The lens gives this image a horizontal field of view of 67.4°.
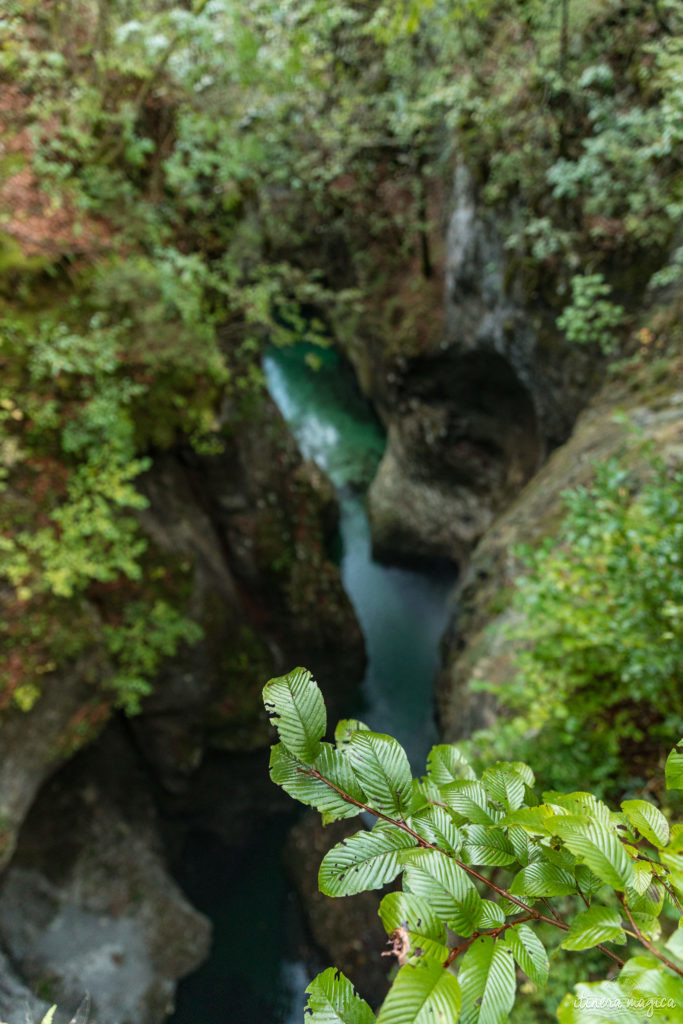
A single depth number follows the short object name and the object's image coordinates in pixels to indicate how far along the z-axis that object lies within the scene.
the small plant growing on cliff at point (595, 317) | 4.88
